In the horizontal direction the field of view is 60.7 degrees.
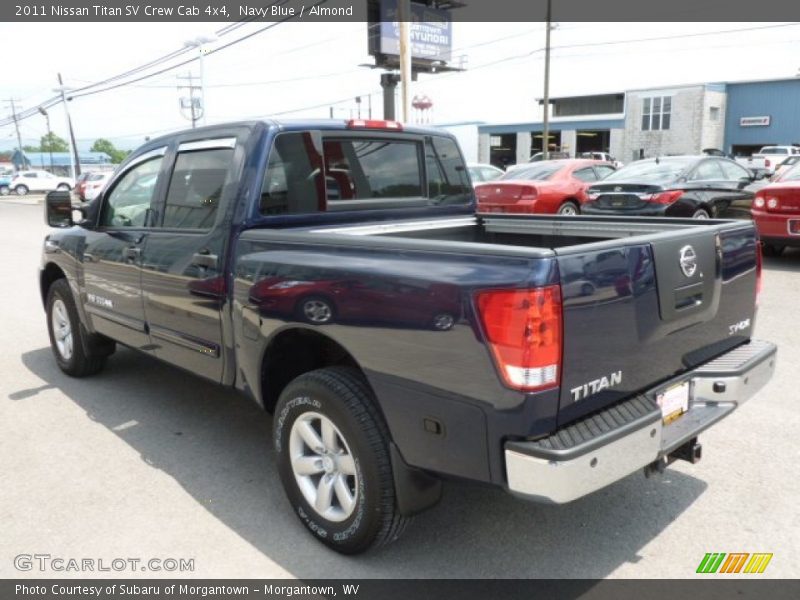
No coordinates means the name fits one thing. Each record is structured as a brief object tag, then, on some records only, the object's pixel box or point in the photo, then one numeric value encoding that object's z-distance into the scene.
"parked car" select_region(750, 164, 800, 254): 8.98
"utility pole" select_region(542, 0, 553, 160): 31.74
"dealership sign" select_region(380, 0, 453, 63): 49.72
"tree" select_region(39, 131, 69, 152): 133.00
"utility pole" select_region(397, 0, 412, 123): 16.30
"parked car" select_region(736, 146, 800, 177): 35.72
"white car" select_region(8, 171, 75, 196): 49.47
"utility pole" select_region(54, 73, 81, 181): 50.03
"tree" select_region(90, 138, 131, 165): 169.38
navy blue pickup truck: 2.32
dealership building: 54.84
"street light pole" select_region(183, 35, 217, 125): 25.08
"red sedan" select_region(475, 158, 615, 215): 12.74
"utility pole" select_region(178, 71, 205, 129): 40.94
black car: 10.62
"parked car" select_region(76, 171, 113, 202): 29.36
